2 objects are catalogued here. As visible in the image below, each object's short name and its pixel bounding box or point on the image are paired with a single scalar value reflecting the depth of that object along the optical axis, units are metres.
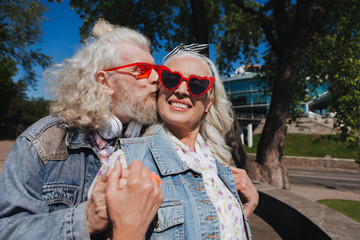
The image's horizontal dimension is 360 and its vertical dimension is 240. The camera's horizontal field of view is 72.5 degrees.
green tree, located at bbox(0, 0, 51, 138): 14.66
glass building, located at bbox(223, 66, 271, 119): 60.23
